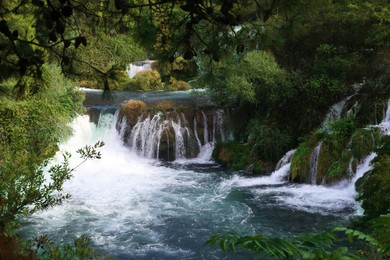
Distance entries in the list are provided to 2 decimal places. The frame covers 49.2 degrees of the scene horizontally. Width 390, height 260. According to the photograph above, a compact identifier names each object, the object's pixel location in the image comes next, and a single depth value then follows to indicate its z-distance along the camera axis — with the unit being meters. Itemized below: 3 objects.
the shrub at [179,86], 23.41
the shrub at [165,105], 17.53
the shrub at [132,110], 17.33
